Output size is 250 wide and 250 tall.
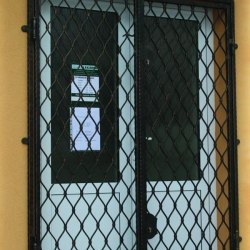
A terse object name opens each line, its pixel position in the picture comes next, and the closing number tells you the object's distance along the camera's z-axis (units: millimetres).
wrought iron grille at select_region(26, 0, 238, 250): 3600
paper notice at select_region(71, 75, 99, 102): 3672
